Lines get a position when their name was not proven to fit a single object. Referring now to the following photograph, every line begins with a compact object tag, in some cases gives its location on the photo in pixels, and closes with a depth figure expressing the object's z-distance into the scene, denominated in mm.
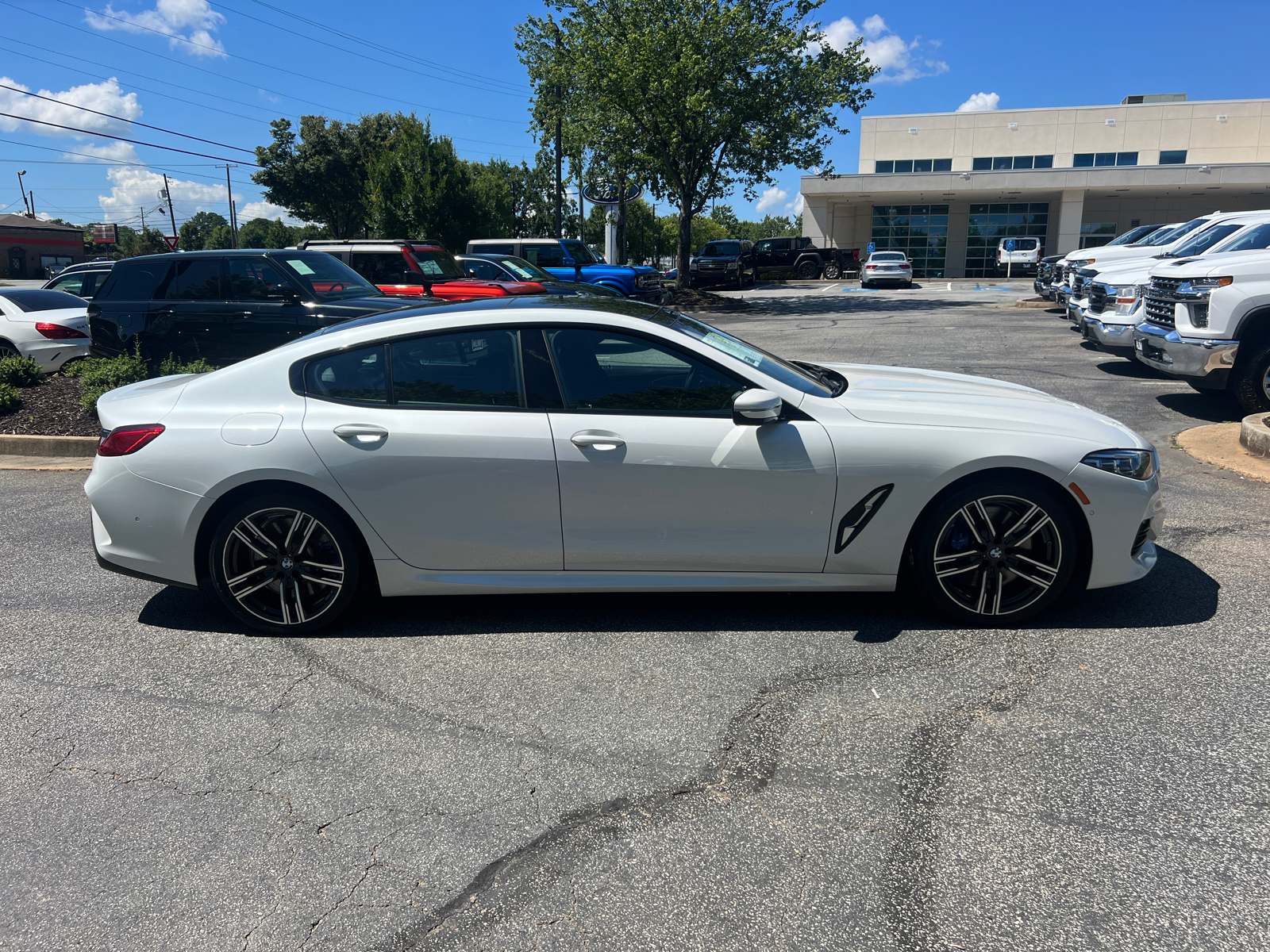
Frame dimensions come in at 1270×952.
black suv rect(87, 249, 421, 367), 9953
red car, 16297
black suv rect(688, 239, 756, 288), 36094
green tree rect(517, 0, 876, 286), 25125
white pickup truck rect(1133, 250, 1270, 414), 8406
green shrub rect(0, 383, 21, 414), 9180
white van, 42938
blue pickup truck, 21484
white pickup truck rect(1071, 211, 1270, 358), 11688
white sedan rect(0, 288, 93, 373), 11859
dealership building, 43625
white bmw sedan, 4012
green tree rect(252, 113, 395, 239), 58406
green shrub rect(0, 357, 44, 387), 9977
